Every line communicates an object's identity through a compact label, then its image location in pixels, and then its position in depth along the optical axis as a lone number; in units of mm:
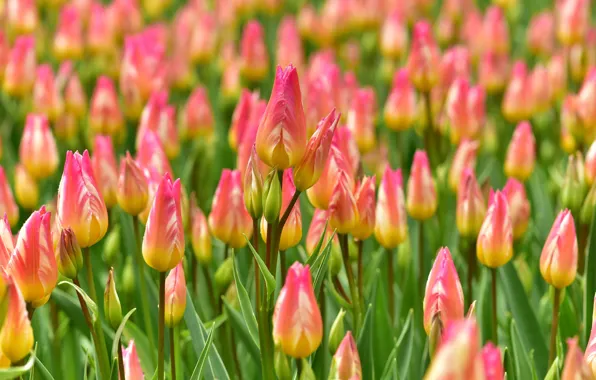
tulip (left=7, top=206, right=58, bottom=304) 1150
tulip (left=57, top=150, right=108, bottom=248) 1209
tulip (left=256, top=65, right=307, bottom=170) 1172
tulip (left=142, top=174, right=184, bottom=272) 1178
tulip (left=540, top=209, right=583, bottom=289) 1237
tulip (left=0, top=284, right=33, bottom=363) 1118
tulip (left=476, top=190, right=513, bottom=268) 1274
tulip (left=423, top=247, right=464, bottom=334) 1172
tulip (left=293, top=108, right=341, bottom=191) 1185
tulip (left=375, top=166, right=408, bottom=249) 1319
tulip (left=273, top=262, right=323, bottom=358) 1138
